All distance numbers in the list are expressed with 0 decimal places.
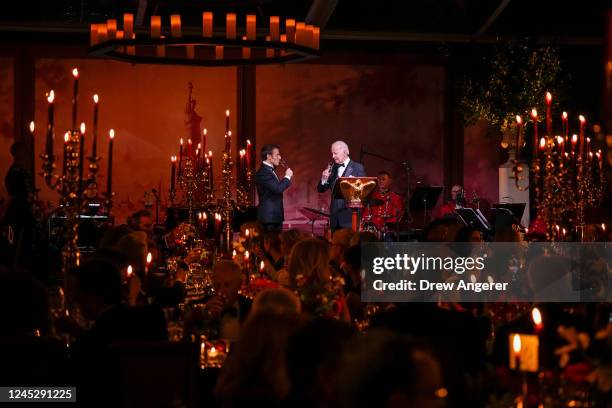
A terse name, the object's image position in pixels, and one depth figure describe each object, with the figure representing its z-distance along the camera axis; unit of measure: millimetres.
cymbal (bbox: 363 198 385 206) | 13758
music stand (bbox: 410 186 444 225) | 14313
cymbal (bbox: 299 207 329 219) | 15594
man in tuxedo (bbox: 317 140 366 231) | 13320
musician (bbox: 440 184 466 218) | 14781
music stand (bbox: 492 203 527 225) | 13477
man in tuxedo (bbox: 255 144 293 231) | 13008
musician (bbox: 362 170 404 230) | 14336
